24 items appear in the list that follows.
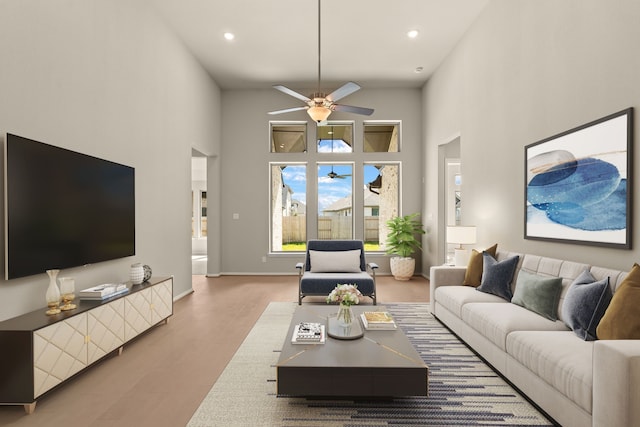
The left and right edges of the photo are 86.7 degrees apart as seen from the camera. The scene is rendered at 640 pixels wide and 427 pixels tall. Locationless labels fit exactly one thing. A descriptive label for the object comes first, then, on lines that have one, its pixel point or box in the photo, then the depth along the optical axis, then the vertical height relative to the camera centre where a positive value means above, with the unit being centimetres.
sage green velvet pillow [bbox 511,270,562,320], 267 -68
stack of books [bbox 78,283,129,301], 288 -69
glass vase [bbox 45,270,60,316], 250 -61
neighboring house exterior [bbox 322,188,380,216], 753 +14
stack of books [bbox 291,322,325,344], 250 -94
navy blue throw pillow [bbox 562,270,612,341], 218 -62
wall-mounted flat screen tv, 237 +4
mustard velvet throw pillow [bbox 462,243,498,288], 384 -64
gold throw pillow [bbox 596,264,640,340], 190 -59
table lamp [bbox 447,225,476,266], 448 -33
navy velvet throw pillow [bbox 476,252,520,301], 334 -66
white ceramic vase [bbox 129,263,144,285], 360 -65
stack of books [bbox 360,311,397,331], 280 -91
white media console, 211 -94
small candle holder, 264 -62
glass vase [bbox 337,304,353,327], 272 -83
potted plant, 672 -64
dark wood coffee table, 209 -102
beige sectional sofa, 152 -85
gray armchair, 456 -82
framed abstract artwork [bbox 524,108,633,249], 246 +24
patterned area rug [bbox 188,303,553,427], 208 -128
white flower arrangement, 270 -67
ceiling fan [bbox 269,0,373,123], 414 +136
